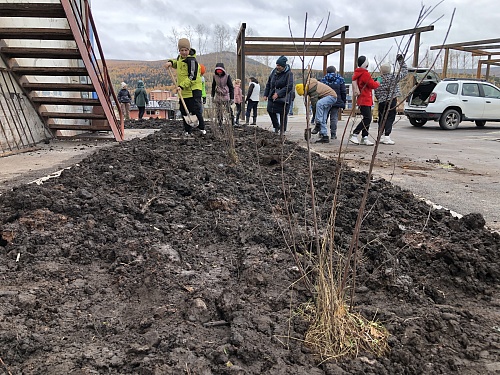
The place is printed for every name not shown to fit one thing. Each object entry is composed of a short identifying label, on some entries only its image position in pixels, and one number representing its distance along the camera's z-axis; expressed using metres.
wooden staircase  5.82
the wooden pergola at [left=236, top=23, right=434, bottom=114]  13.52
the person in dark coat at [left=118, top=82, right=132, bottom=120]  16.06
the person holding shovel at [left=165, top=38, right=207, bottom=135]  7.40
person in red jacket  8.02
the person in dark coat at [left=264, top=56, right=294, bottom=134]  8.76
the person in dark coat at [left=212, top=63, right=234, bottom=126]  10.17
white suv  13.09
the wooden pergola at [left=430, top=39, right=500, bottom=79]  16.50
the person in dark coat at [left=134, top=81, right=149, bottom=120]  16.29
